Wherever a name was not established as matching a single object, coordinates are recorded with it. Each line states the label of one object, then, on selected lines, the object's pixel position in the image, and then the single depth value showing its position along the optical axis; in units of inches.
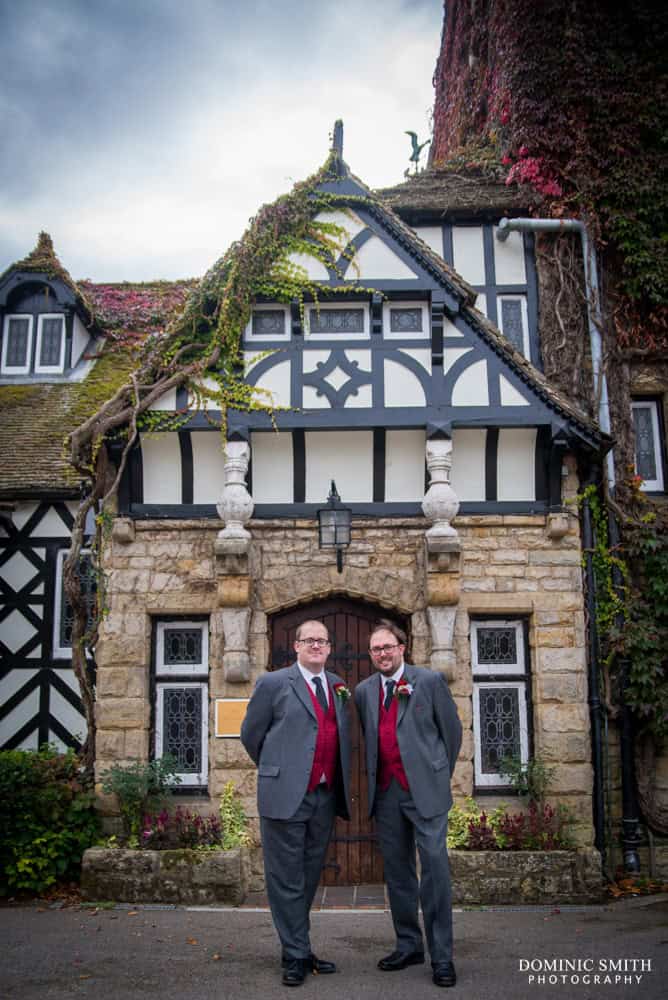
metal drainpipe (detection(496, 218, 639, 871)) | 313.9
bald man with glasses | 179.5
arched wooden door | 306.0
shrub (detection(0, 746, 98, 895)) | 280.8
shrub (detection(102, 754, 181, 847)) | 288.0
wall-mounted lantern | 296.2
